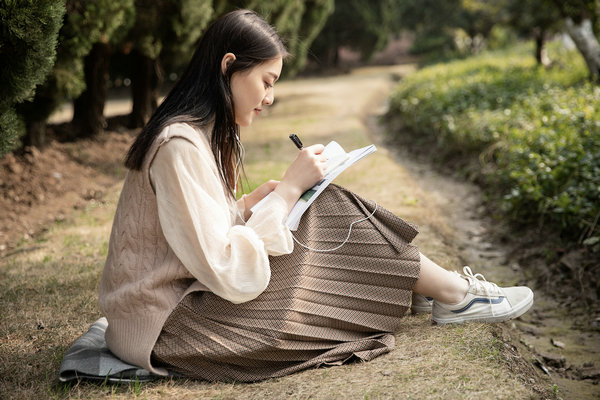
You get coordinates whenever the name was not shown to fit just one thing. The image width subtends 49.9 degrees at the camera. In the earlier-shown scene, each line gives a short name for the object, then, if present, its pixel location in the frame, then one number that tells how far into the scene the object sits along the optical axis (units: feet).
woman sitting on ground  7.23
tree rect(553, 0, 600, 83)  28.32
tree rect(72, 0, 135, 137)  24.70
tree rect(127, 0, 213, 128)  22.27
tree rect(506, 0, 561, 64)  38.32
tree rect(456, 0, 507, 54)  68.23
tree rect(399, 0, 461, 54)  80.89
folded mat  7.76
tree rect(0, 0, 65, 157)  10.05
